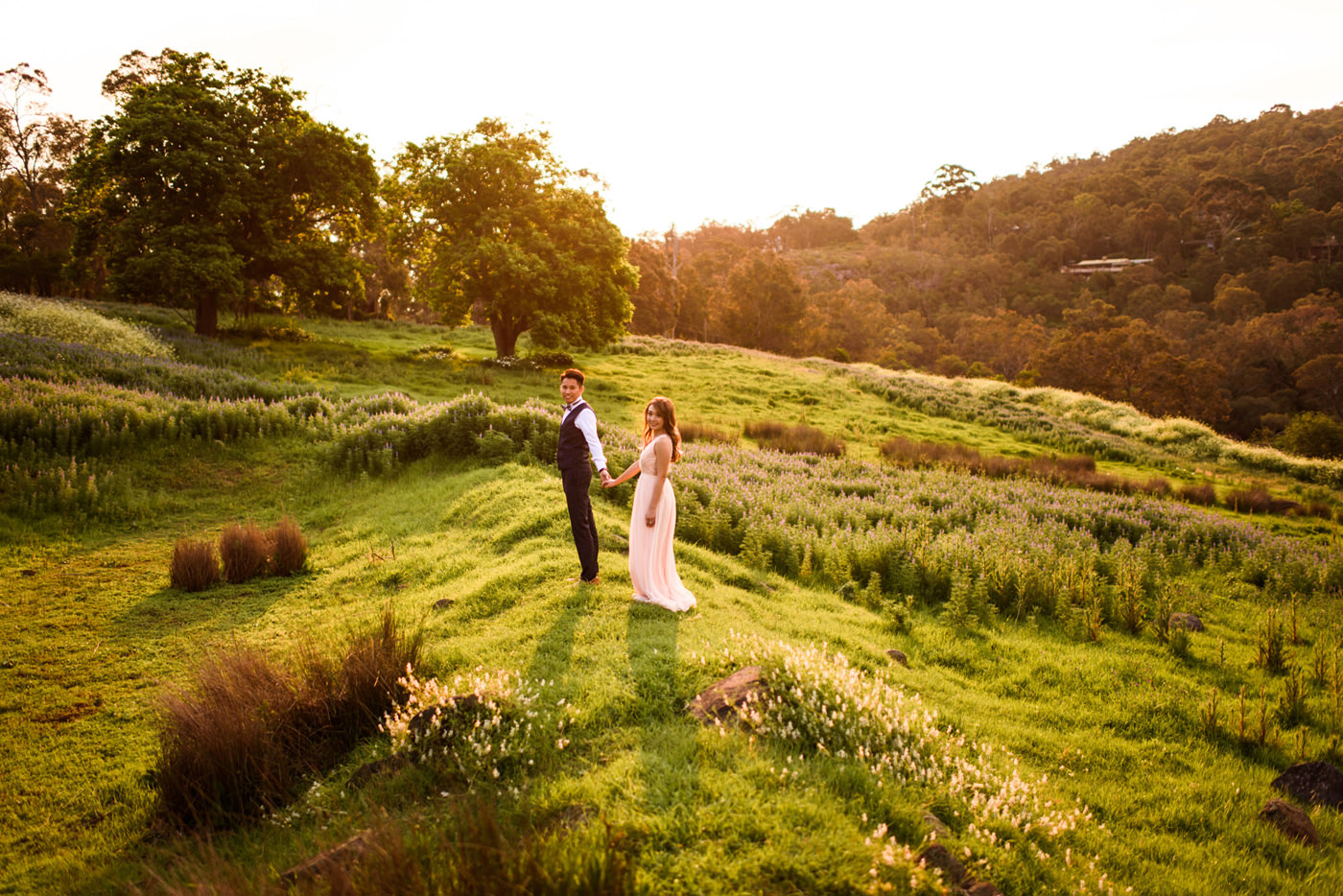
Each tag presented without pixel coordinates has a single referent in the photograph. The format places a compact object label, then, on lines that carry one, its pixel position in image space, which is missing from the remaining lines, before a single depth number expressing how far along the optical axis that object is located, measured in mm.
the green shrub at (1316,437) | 35281
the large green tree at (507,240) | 29016
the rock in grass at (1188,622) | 8797
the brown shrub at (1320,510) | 18453
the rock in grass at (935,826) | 3829
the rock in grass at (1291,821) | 4648
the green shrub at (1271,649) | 7715
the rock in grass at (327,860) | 3229
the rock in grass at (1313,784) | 5164
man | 7938
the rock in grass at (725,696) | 4992
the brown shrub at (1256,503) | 18906
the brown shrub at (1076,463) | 22172
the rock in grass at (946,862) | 3510
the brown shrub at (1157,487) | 19056
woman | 7469
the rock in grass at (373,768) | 4586
